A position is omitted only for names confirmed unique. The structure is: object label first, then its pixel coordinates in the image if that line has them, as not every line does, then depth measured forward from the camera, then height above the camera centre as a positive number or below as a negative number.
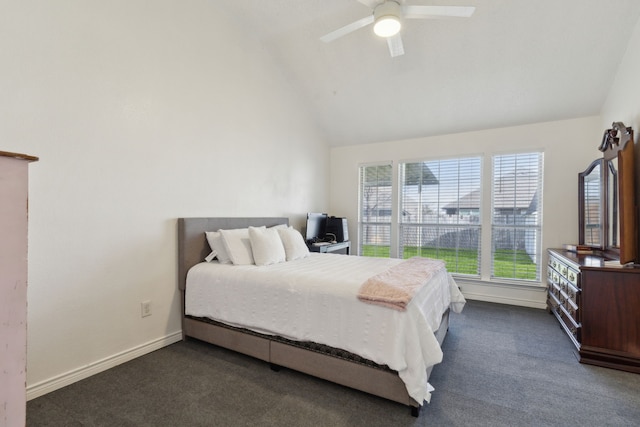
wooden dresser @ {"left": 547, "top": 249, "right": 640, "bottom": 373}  2.29 -0.76
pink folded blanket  1.79 -0.46
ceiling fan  2.24 +1.54
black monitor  4.37 -0.16
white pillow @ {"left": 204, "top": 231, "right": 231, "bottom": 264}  2.87 -0.32
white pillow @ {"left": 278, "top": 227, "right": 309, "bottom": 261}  3.18 -0.31
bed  1.80 -0.93
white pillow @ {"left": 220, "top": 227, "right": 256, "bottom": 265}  2.78 -0.30
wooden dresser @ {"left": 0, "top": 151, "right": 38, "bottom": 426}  0.93 -0.24
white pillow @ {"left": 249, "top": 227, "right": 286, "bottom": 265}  2.79 -0.31
